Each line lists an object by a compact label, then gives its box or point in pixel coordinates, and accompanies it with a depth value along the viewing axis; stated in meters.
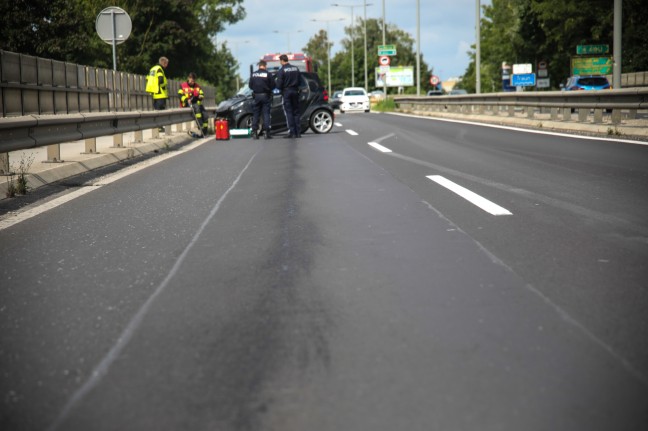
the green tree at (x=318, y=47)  165.48
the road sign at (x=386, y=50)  67.22
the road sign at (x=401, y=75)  87.75
